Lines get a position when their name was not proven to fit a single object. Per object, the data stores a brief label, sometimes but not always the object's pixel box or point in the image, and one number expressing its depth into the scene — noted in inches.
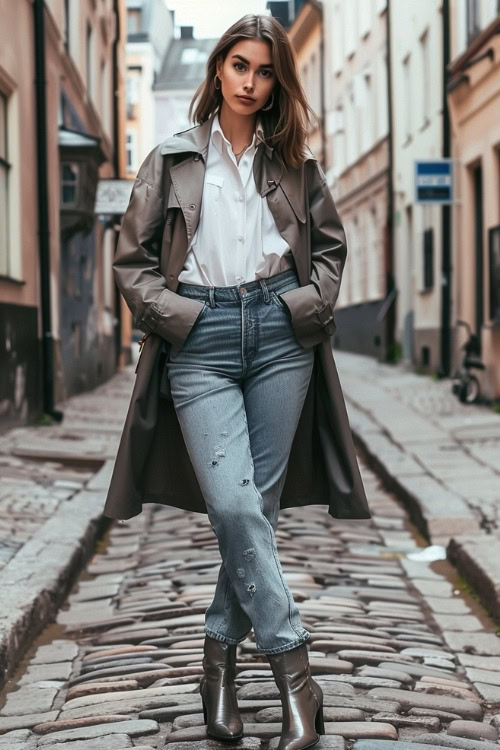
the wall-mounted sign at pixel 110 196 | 617.0
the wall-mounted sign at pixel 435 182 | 611.8
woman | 125.2
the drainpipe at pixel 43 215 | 492.7
